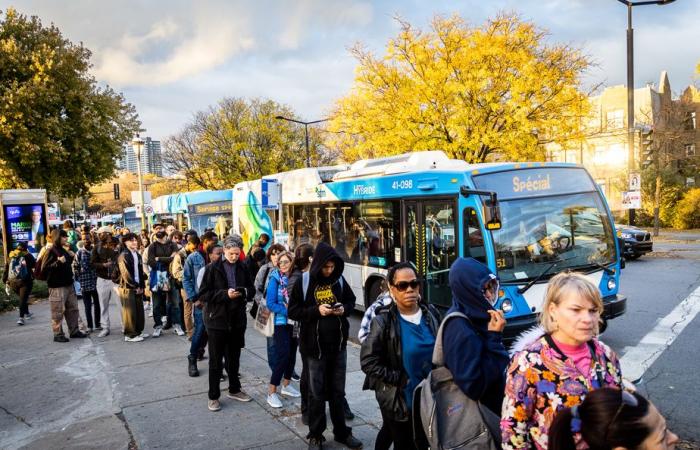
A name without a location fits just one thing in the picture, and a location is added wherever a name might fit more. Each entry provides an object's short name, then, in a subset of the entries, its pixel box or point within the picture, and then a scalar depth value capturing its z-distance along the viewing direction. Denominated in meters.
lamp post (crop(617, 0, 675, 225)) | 18.06
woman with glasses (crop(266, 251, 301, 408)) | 5.55
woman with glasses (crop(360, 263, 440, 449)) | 3.40
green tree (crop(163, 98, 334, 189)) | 38.38
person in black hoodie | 4.43
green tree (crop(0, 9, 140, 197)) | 18.78
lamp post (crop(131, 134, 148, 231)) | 22.11
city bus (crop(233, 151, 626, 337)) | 7.17
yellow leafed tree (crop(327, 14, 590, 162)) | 18.62
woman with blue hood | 2.58
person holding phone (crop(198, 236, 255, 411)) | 5.55
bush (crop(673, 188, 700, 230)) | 30.91
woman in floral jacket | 2.21
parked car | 17.05
